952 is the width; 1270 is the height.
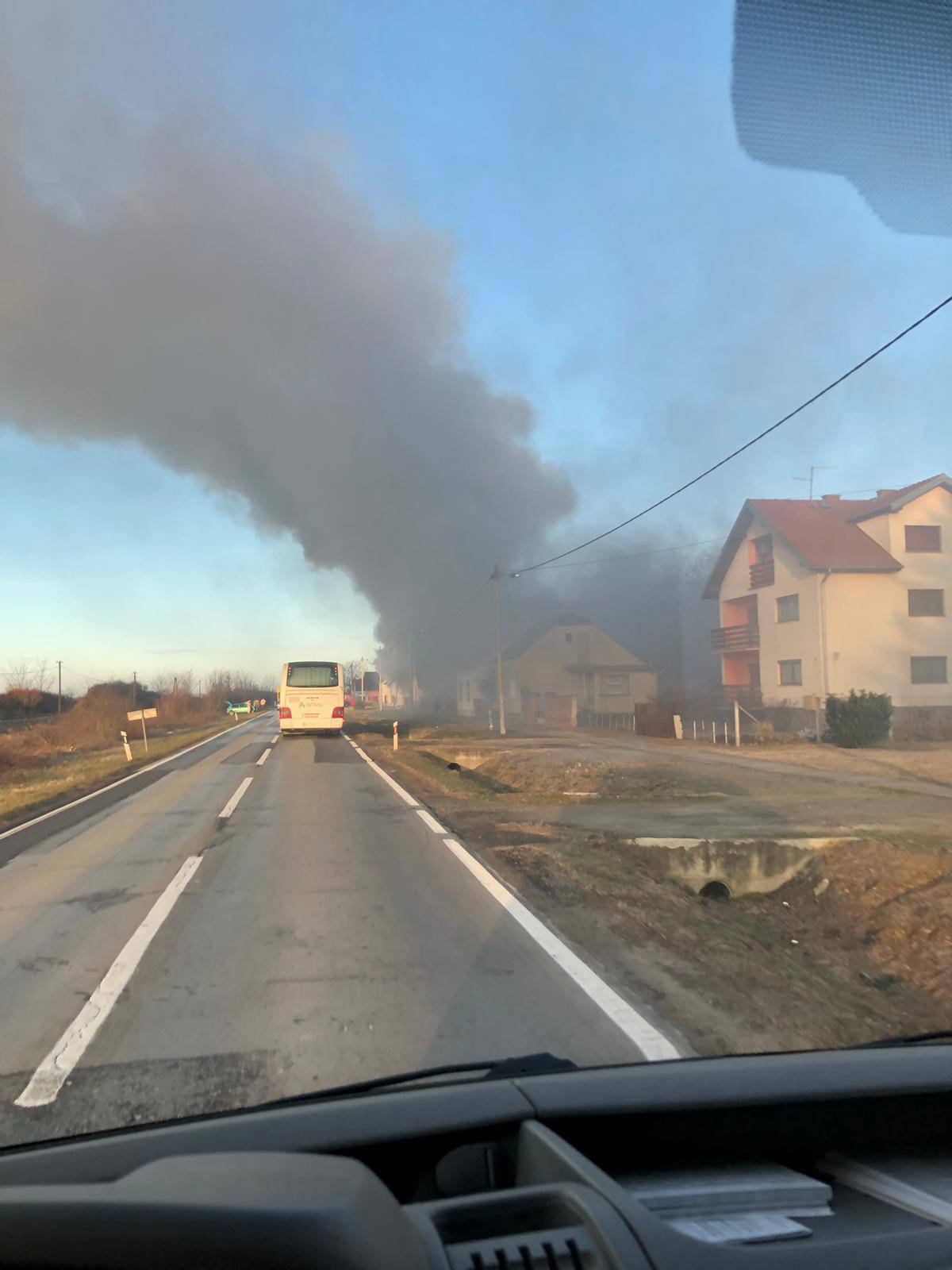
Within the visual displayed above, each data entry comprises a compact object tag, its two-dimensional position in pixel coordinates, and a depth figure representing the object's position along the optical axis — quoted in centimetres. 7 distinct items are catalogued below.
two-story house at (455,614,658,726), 5625
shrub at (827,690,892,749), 2511
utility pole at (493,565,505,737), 3796
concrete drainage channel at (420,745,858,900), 989
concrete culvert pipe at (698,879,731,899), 977
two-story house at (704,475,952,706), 2916
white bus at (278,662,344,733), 3266
